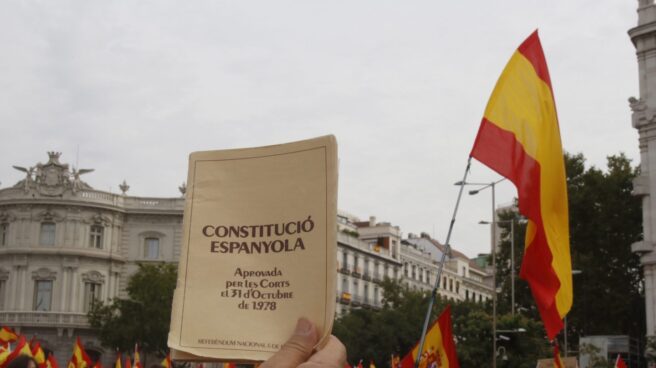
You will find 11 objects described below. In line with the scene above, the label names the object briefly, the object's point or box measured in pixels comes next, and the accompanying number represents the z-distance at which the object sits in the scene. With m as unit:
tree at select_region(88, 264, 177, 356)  50.81
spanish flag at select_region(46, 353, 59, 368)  16.19
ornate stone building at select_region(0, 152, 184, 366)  58.28
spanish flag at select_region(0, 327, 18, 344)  23.57
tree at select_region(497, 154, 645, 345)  47.59
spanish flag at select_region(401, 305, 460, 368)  15.26
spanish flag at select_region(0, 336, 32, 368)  15.33
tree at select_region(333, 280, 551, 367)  55.84
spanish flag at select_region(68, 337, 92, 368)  19.15
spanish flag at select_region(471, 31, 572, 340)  7.20
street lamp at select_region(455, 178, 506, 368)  35.06
